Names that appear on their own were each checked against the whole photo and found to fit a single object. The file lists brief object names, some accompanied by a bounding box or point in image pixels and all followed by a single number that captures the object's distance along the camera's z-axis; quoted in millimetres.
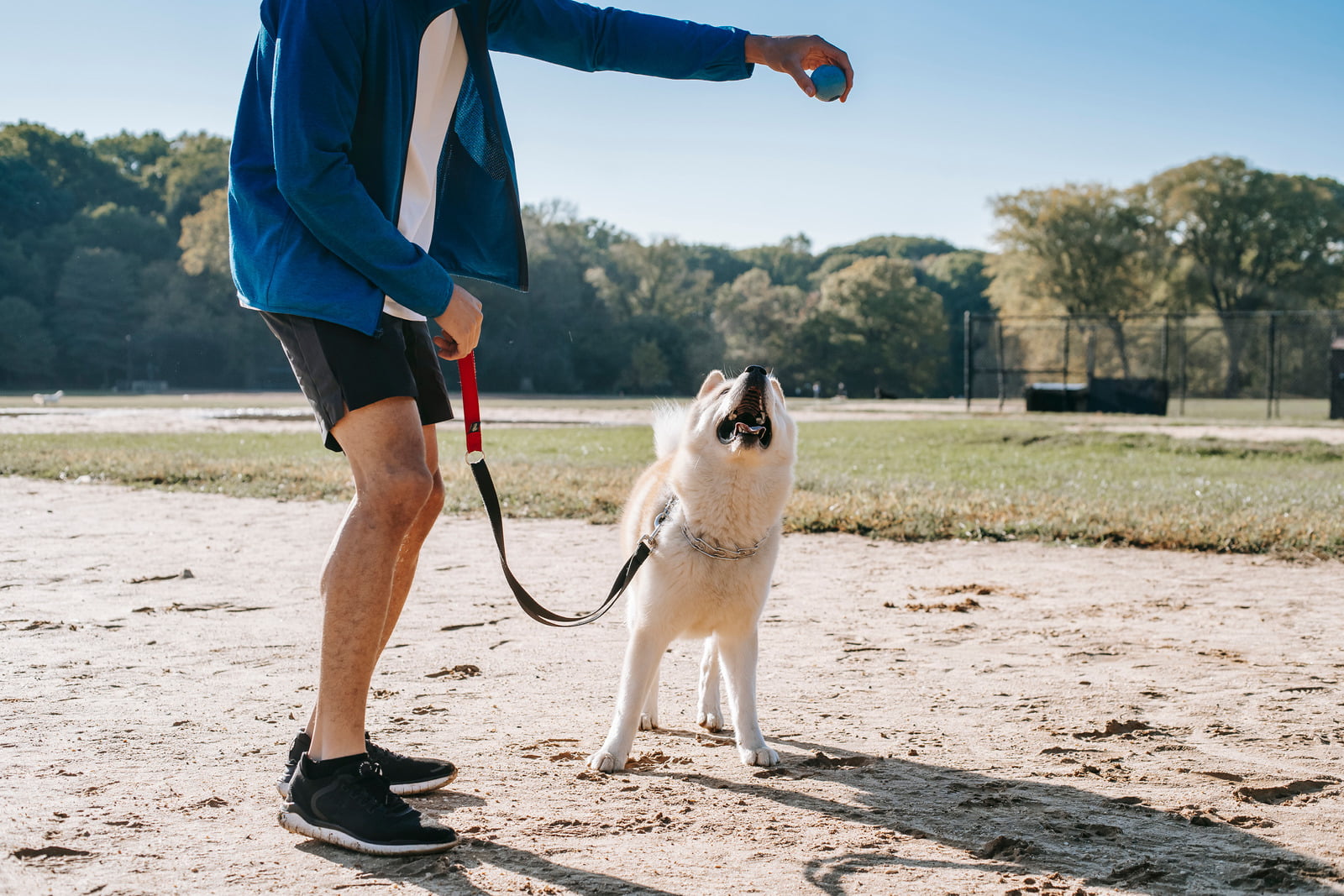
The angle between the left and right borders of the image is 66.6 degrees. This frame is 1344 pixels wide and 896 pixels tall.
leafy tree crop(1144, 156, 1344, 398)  54188
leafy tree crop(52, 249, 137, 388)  60469
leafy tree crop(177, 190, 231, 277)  61656
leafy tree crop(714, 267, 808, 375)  59281
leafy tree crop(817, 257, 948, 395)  64625
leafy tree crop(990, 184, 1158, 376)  54812
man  2332
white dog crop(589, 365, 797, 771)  3188
